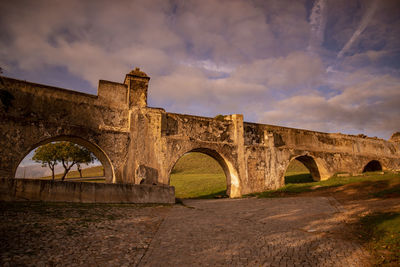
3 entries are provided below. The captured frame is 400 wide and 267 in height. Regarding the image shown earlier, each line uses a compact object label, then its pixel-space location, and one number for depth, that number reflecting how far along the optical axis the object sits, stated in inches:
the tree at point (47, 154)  1095.6
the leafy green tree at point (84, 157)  1111.0
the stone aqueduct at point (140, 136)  414.3
